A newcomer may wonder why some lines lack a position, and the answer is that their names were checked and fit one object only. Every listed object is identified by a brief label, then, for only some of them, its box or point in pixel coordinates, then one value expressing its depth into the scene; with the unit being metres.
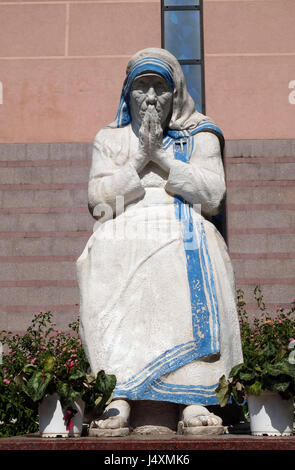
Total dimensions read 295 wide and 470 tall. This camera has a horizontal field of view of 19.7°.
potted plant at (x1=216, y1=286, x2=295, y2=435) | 4.82
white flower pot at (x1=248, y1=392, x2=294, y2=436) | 4.83
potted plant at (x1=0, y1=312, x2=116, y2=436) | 4.86
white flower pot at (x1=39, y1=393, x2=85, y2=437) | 4.88
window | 12.62
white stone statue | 5.39
